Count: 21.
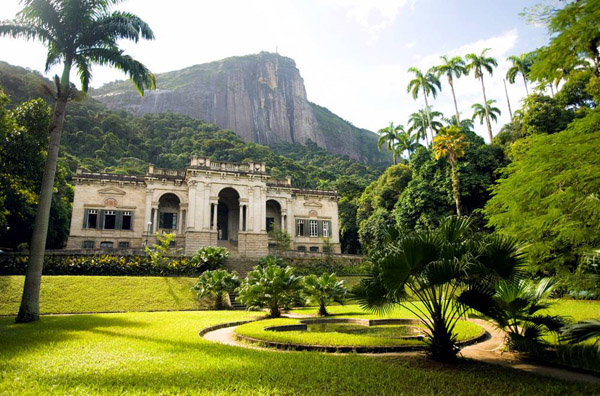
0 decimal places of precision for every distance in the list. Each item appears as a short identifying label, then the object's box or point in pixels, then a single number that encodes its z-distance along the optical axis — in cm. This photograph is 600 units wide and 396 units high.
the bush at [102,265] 2203
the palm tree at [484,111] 4684
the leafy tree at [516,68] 4128
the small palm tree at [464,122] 4939
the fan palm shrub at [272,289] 1535
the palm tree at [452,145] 2914
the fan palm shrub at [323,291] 1686
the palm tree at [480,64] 4250
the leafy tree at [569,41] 607
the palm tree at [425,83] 4322
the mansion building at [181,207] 3344
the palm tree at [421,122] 4716
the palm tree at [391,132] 5212
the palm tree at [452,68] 4219
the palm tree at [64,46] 1302
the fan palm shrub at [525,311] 748
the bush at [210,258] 2652
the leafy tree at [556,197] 729
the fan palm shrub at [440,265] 653
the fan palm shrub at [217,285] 1941
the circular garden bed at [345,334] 841
